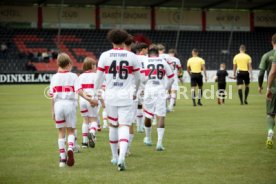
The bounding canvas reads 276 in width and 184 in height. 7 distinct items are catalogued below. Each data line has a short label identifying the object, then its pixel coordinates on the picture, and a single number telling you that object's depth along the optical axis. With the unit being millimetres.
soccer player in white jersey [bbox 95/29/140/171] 9789
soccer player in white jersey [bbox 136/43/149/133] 12941
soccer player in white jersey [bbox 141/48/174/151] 12617
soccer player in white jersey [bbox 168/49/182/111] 21712
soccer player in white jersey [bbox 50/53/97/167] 10344
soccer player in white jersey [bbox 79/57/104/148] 13109
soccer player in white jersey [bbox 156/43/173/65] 16403
